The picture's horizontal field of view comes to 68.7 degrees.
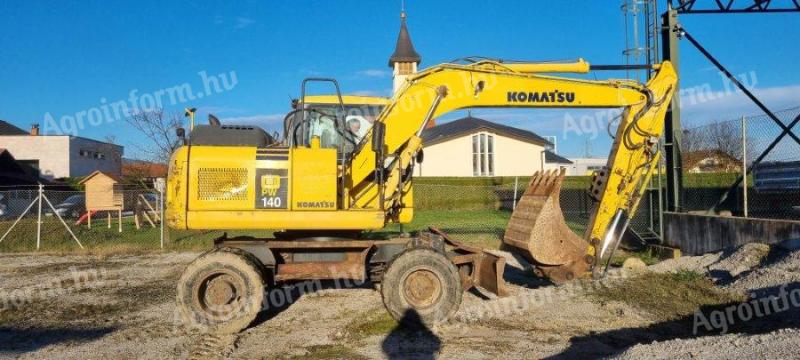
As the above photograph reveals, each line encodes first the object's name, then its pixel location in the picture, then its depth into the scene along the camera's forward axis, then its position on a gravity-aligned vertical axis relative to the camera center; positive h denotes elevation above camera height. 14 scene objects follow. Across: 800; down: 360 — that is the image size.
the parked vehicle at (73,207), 26.28 -0.09
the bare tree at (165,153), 19.52 +1.68
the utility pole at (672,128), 12.27 +1.46
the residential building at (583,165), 61.21 +3.70
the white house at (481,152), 44.12 +3.64
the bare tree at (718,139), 13.07 +1.54
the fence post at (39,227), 14.91 -0.55
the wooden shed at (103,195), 19.34 +0.30
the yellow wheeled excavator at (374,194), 6.89 +0.08
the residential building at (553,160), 50.25 +3.42
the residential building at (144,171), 26.24 +1.62
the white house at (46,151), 47.53 +4.41
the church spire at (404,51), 53.34 +13.70
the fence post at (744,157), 10.77 +0.72
